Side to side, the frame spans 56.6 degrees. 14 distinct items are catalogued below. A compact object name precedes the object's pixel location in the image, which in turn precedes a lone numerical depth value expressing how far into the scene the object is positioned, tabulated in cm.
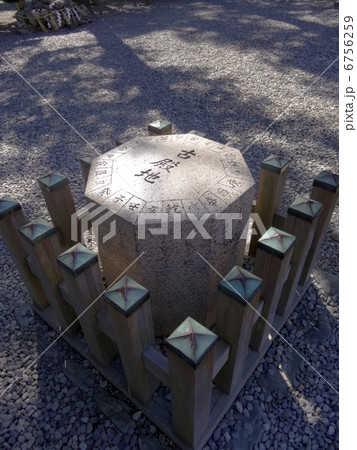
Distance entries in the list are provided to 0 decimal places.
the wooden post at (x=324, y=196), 212
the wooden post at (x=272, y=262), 169
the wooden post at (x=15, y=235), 202
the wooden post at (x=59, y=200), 219
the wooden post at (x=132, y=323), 147
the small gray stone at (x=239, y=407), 207
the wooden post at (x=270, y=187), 228
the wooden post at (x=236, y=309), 151
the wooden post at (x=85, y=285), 164
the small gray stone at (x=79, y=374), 221
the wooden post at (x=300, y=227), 196
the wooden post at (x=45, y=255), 185
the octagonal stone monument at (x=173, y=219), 183
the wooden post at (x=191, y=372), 135
